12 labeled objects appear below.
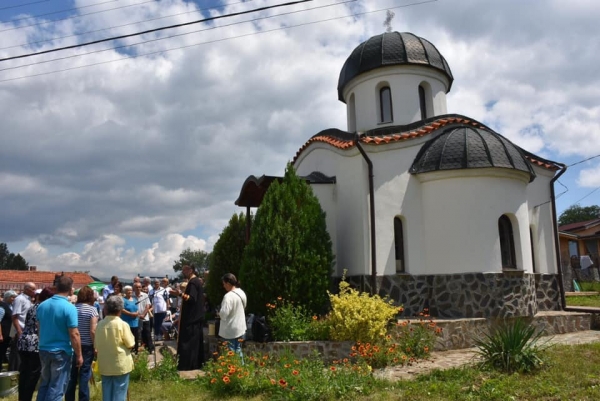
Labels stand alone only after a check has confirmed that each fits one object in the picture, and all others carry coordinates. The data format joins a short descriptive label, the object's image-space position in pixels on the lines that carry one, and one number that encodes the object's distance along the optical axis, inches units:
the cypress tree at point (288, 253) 394.6
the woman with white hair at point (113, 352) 205.3
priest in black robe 331.9
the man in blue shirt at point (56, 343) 211.8
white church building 412.5
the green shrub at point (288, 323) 355.6
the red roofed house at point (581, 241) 1133.9
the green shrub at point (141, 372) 294.8
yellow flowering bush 336.2
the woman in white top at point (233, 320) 292.5
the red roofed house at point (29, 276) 1461.7
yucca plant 264.7
